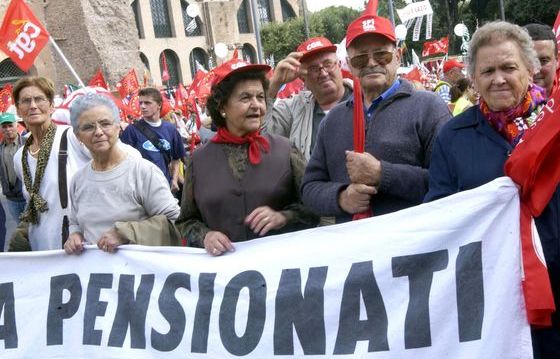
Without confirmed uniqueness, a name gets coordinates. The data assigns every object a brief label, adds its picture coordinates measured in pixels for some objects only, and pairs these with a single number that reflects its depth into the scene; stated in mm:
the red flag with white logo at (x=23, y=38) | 8062
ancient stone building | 32594
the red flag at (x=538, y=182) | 2352
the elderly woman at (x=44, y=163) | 4215
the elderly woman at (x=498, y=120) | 2490
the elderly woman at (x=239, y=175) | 3262
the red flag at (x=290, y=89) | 13109
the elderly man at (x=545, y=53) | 3643
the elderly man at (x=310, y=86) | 3965
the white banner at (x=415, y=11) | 18812
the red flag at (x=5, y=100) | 13711
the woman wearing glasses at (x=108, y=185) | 3598
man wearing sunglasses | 2914
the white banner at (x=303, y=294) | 2545
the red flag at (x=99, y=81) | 14094
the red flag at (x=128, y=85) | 16422
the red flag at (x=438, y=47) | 19375
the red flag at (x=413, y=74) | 13934
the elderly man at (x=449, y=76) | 7698
